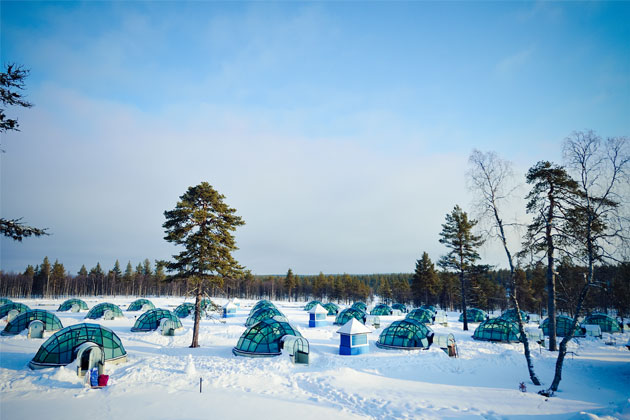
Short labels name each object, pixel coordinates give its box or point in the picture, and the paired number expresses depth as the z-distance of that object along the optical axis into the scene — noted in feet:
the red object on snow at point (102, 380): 45.57
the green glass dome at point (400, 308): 198.59
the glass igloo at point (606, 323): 118.52
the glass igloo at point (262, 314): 113.09
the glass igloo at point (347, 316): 127.24
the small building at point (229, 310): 147.02
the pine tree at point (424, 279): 196.54
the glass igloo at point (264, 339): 66.13
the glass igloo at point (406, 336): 76.79
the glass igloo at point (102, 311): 127.85
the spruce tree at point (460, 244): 112.37
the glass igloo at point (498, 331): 90.07
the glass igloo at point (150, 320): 99.60
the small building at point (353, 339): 71.10
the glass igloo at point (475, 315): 157.06
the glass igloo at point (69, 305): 153.99
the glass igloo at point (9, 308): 116.06
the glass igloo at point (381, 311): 176.51
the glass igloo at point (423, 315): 129.18
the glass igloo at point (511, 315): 122.49
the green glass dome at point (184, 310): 138.50
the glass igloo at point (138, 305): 163.01
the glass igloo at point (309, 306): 193.26
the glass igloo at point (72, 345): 54.90
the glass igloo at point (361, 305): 187.67
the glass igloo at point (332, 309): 168.55
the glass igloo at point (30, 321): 88.33
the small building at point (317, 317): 122.93
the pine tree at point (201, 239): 71.97
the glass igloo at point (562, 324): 100.17
